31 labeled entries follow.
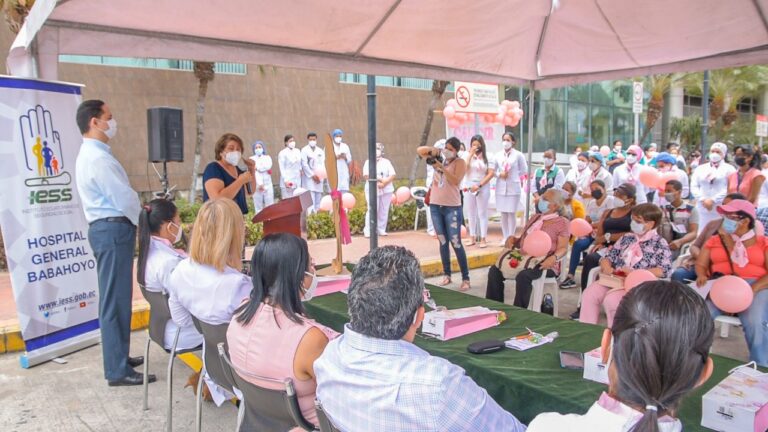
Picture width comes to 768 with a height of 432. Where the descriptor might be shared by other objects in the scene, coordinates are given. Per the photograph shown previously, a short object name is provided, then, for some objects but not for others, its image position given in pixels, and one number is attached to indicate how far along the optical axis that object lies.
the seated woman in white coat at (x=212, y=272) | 2.48
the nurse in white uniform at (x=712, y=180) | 7.59
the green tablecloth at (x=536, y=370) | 1.80
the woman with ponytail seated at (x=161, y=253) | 3.02
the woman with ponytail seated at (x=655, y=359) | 1.18
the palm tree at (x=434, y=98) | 13.99
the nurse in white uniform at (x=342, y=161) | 10.51
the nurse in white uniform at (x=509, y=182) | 8.45
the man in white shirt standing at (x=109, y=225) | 3.53
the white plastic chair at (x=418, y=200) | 10.55
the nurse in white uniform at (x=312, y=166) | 10.84
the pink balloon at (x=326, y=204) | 9.65
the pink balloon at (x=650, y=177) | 8.10
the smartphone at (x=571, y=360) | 2.05
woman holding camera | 5.73
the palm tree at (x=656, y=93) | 23.78
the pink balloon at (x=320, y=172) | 10.43
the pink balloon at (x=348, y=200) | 8.52
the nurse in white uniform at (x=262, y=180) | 10.28
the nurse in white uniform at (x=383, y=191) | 9.40
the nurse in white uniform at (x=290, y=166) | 10.96
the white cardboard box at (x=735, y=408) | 1.53
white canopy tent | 3.55
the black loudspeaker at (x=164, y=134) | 5.70
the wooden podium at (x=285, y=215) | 3.59
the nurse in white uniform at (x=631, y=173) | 9.05
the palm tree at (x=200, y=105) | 11.95
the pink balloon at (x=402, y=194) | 10.48
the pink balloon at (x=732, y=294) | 3.38
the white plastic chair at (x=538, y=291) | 4.62
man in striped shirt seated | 1.37
